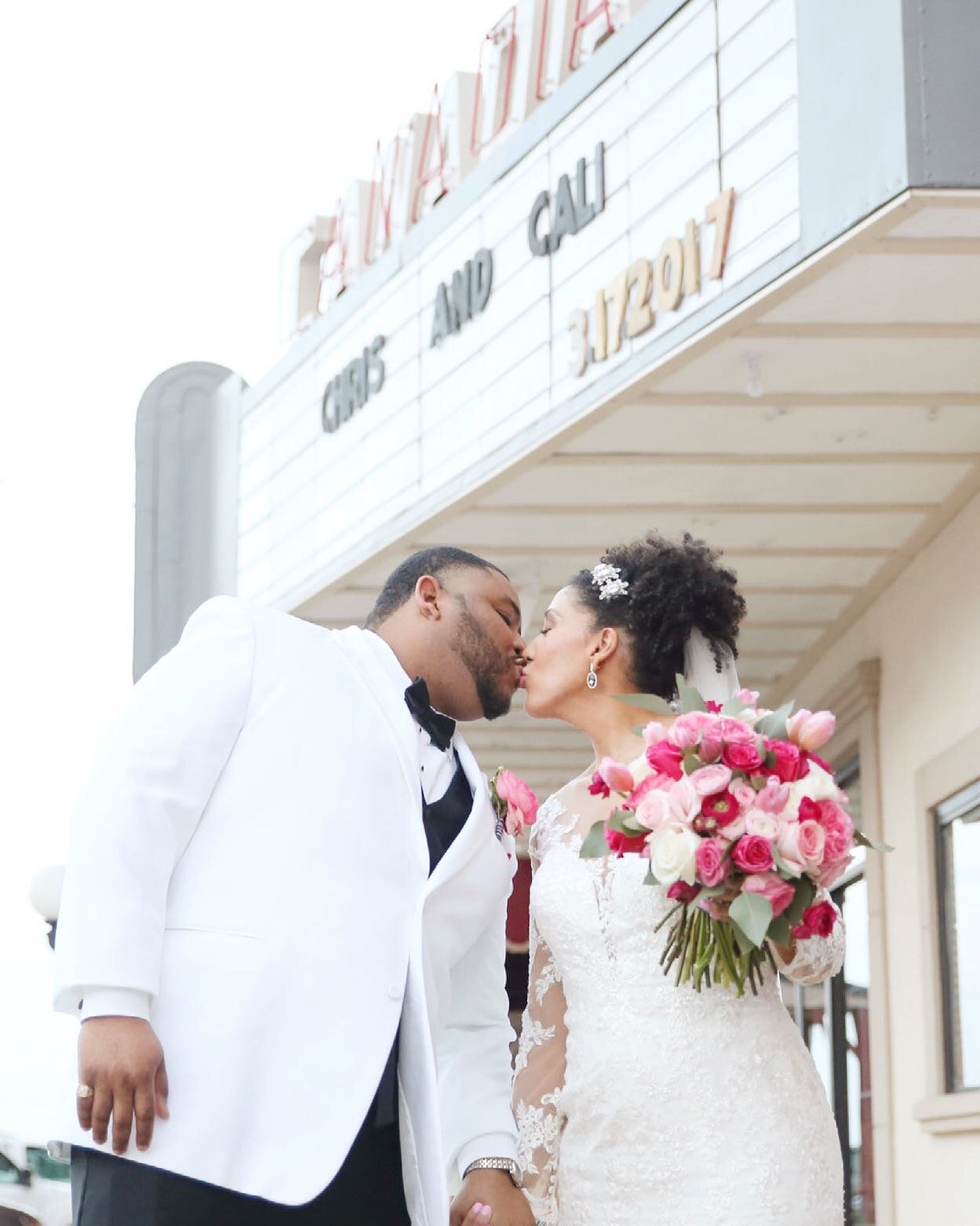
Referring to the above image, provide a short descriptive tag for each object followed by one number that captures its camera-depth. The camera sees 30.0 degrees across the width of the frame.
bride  4.04
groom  2.95
